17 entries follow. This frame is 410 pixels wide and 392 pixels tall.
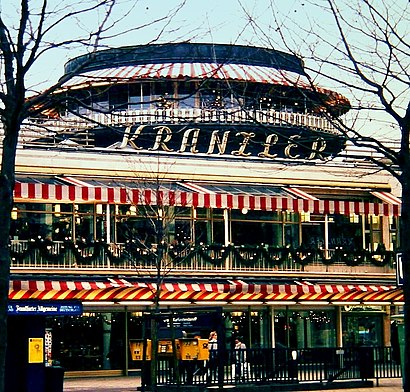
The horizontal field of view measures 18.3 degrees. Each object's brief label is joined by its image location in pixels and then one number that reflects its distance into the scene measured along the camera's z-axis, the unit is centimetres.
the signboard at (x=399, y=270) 2328
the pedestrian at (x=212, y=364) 3225
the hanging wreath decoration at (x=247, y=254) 5209
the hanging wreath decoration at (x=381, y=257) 5522
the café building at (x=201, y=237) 4803
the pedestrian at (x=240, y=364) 3325
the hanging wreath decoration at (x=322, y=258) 5425
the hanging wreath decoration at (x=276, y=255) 5281
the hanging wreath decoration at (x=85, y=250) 4825
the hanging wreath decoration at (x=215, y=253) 5116
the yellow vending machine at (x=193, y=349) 3234
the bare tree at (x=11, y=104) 1694
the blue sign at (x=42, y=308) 3083
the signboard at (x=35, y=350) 3119
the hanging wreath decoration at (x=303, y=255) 5353
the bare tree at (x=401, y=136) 2041
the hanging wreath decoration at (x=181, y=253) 4983
